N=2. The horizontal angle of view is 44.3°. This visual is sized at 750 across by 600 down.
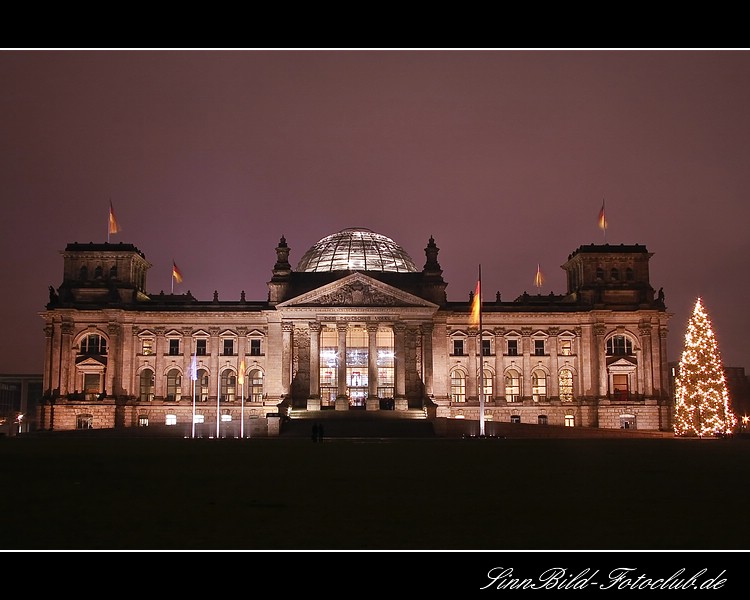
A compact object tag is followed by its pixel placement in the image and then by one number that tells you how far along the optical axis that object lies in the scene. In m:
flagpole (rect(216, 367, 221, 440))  99.25
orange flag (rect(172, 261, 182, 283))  100.12
